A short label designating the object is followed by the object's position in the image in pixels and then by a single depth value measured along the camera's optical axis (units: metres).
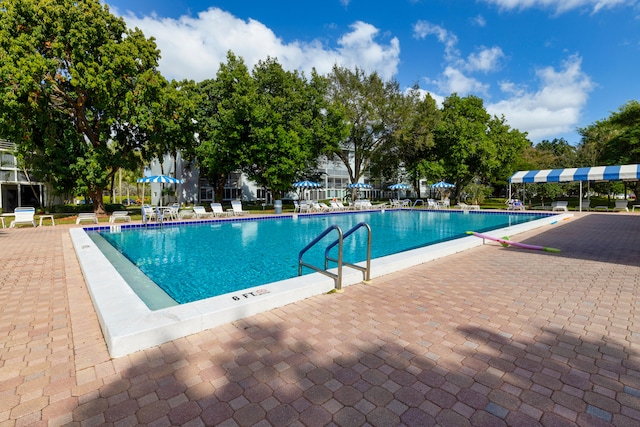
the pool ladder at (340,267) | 4.36
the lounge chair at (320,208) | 23.32
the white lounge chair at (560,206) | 22.59
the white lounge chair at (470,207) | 23.75
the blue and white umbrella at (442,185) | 26.32
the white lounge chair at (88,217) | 14.08
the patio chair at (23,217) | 12.76
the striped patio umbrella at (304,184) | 25.62
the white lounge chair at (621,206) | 21.66
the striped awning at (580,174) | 20.03
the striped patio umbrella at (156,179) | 16.16
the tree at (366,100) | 28.50
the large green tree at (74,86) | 14.43
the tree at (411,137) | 28.59
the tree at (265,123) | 22.06
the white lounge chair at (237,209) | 18.98
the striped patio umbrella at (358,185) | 27.96
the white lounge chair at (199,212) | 17.56
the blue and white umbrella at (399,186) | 29.30
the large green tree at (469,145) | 28.23
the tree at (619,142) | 25.50
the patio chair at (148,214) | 14.48
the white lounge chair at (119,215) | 13.89
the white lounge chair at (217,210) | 17.97
